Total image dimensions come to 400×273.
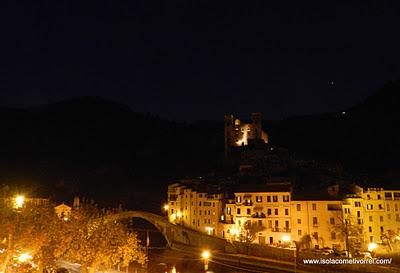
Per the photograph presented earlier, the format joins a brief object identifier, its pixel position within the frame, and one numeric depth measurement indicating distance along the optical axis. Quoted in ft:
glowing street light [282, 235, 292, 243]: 166.27
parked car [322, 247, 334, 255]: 139.39
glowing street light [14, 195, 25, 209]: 121.86
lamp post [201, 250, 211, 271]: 145.05
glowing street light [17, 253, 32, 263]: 91.68
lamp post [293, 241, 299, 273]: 131.85
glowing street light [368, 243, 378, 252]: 153.48
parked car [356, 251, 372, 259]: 135.03
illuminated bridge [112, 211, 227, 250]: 177.38
